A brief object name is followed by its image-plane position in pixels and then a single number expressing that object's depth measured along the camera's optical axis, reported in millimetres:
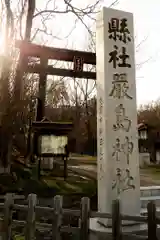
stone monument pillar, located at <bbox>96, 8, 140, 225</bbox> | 6066
